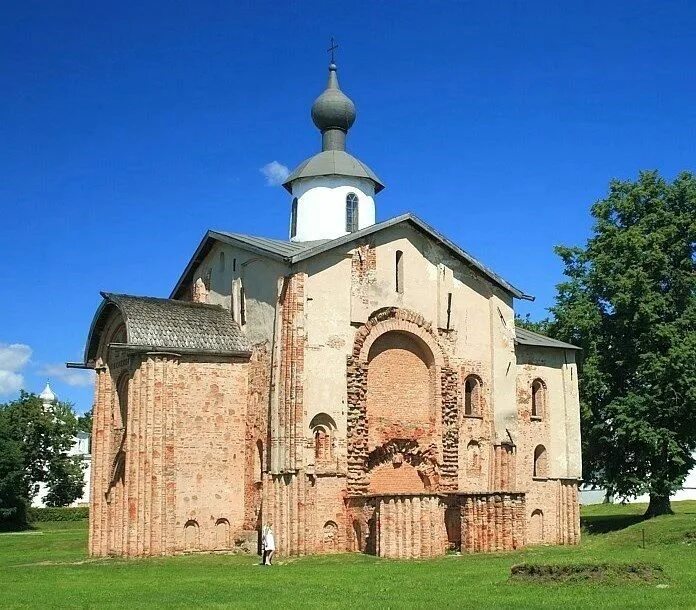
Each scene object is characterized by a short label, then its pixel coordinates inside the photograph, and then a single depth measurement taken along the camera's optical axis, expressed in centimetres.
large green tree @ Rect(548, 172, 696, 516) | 3156
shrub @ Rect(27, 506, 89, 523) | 5108
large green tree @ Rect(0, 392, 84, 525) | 5531
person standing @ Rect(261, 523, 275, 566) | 2158
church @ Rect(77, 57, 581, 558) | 2400
